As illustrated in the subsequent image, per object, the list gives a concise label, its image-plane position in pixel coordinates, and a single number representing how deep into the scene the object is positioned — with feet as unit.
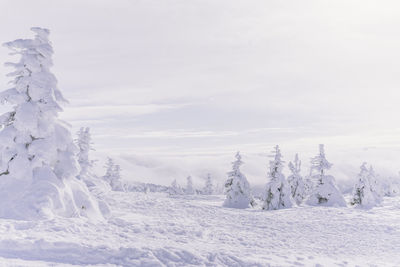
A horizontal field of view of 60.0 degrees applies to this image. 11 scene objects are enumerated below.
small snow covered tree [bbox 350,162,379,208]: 167.63
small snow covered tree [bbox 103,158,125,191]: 234.38
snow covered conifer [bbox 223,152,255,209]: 156.69
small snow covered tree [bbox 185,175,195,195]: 347.65
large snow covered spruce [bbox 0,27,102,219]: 61.21
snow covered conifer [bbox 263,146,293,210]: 146.92
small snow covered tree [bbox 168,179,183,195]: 351.25
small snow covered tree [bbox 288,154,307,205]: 205.46
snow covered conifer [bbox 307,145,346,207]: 152.25
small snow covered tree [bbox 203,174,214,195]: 334.54
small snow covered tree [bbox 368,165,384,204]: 184.31
